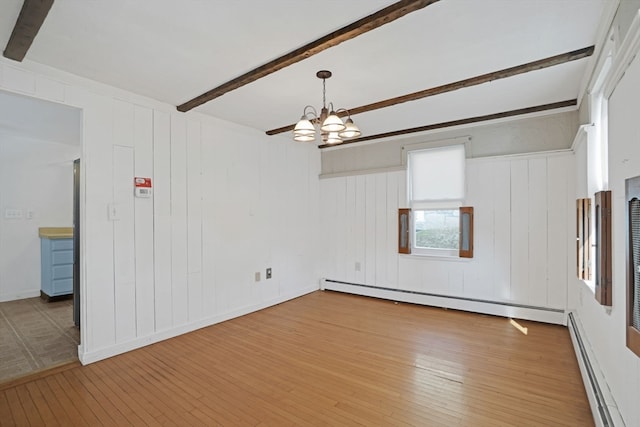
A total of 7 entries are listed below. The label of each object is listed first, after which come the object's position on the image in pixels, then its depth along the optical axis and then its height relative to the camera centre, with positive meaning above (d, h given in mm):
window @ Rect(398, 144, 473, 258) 4457 +81
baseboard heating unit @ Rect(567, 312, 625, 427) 1765 -1185
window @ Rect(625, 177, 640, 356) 1432 -252
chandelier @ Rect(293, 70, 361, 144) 2469 +722
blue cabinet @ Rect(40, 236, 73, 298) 4871 -806
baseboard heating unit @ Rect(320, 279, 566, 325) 3839 -1287
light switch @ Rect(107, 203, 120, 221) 3072 +37
